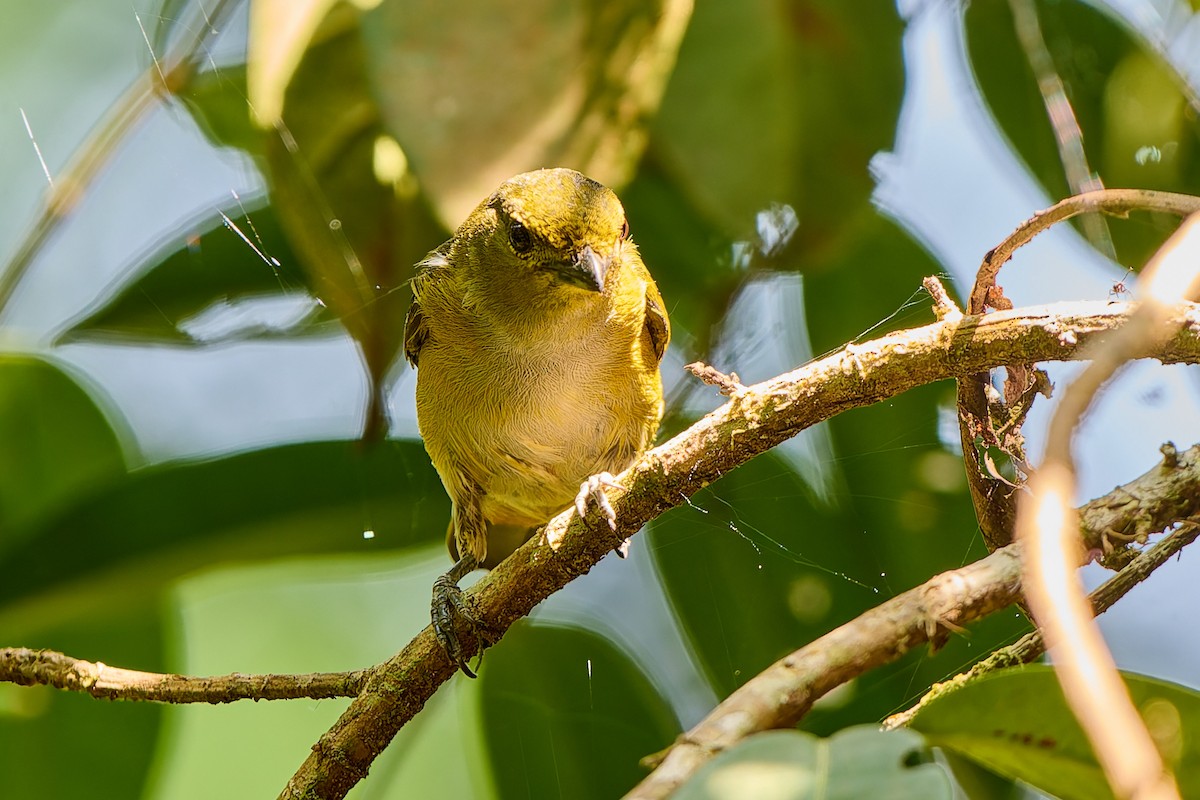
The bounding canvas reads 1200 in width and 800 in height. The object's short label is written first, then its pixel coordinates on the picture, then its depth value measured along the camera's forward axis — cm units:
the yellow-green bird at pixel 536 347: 414
